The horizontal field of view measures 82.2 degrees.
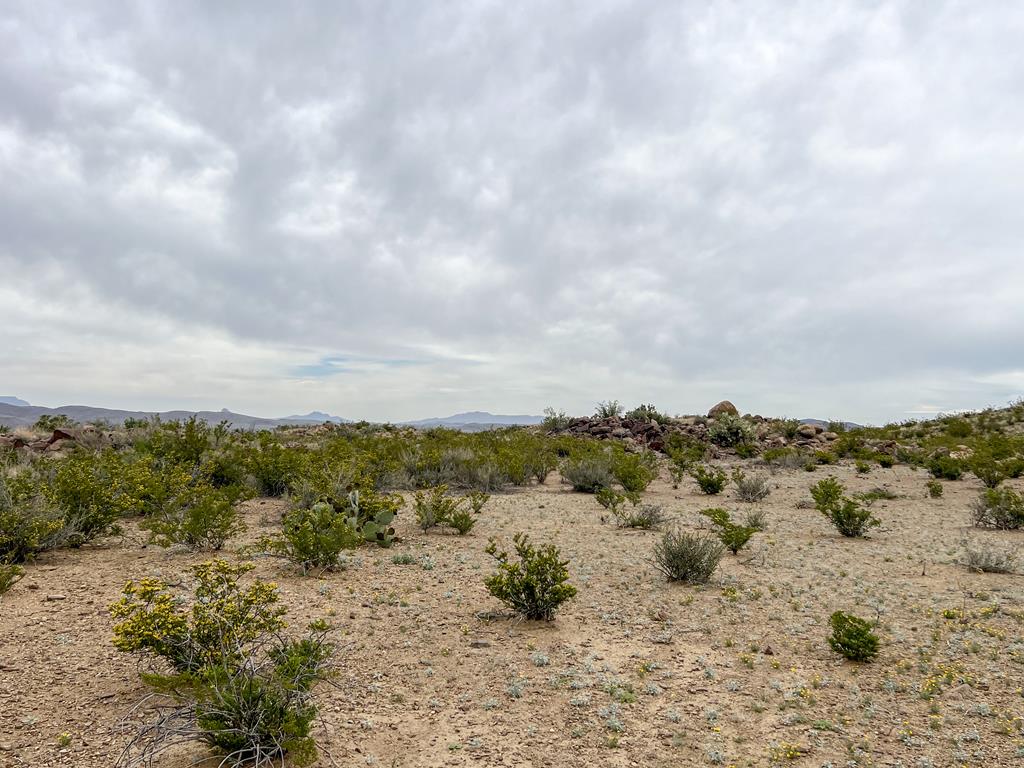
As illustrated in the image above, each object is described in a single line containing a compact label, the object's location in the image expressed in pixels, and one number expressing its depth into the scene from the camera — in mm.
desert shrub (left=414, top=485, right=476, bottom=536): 10453
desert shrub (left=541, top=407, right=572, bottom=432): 33750
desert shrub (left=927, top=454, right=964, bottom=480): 17578
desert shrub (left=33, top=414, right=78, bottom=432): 25253
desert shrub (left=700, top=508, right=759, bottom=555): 9203
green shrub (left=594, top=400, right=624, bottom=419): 34906
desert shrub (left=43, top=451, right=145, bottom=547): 8227
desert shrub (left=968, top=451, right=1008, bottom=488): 15581
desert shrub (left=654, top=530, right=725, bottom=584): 7914
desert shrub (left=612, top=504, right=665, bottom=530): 11422
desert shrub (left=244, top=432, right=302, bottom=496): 13672
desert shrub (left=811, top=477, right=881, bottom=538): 10812
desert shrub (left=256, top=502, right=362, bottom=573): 7801
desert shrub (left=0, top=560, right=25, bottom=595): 6121
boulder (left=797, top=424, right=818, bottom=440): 29000
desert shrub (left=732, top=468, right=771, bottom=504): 14984
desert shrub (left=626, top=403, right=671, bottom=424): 33469
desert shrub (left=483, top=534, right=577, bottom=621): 6379
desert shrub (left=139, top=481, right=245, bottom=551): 8375
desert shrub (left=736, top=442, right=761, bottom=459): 24438
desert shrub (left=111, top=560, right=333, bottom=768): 3607
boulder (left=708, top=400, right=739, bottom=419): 34531
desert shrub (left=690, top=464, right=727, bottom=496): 15922
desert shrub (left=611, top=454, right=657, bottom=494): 15320
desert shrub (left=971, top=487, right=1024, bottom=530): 11406
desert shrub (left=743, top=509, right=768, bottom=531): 11141
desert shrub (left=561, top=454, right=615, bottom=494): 16344
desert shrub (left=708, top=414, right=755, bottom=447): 27500
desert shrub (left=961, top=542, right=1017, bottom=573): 8227
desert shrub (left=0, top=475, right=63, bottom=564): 7339
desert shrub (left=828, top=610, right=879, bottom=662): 5266
